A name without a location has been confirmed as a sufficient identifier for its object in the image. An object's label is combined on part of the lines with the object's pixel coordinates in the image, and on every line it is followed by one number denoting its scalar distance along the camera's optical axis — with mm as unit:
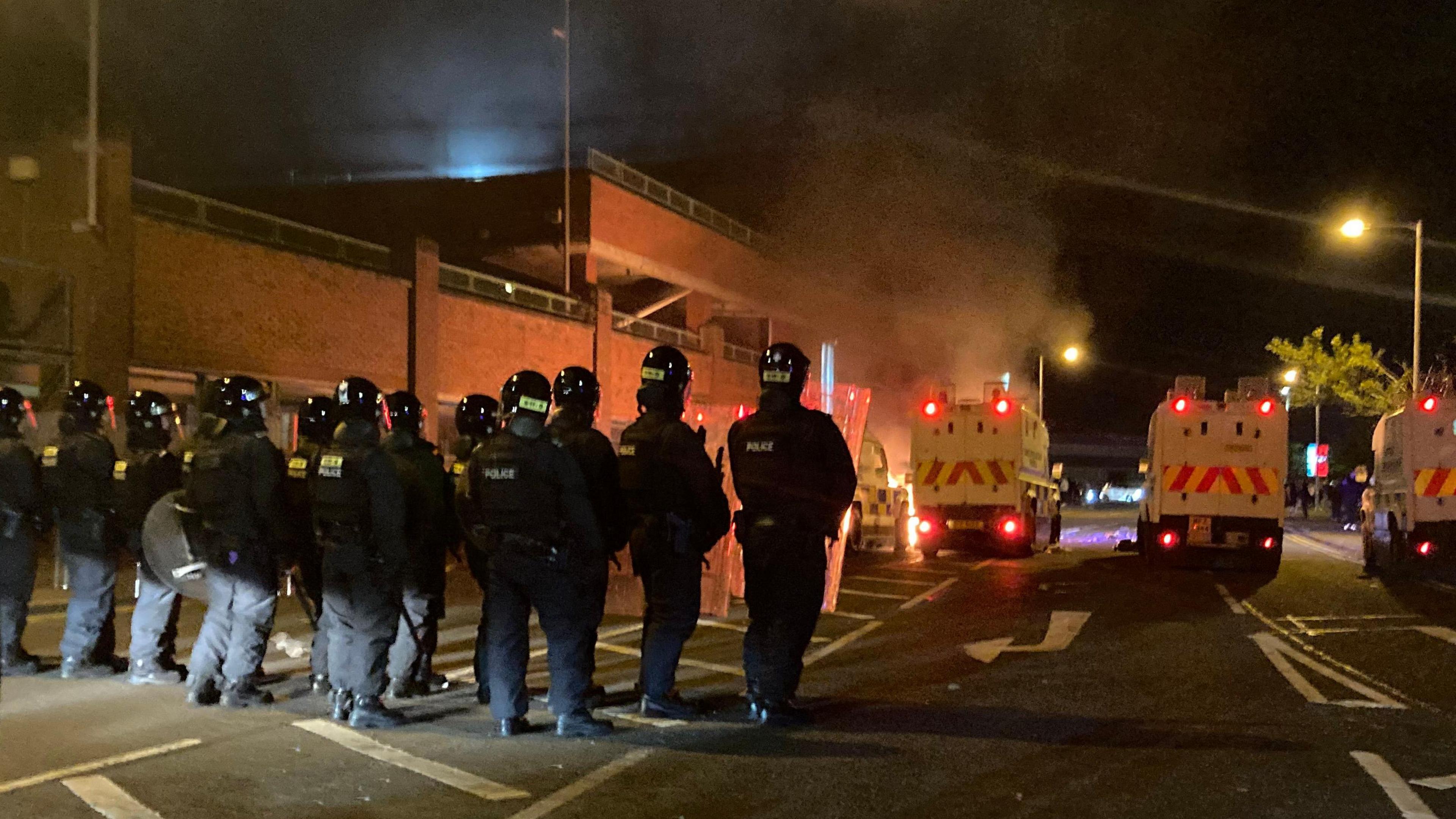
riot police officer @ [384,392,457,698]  6148
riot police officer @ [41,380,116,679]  6758
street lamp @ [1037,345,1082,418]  26688
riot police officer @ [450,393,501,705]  6105
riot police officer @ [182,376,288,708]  5766
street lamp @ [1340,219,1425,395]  18016
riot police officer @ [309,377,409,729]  5418
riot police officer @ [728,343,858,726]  5633
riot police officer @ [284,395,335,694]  5984
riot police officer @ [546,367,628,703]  5648
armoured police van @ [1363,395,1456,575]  13320
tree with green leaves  25672
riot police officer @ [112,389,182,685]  6586
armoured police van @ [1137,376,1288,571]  14109
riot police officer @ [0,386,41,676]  6703
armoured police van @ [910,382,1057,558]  15688
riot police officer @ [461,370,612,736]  5254
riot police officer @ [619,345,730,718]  5574
